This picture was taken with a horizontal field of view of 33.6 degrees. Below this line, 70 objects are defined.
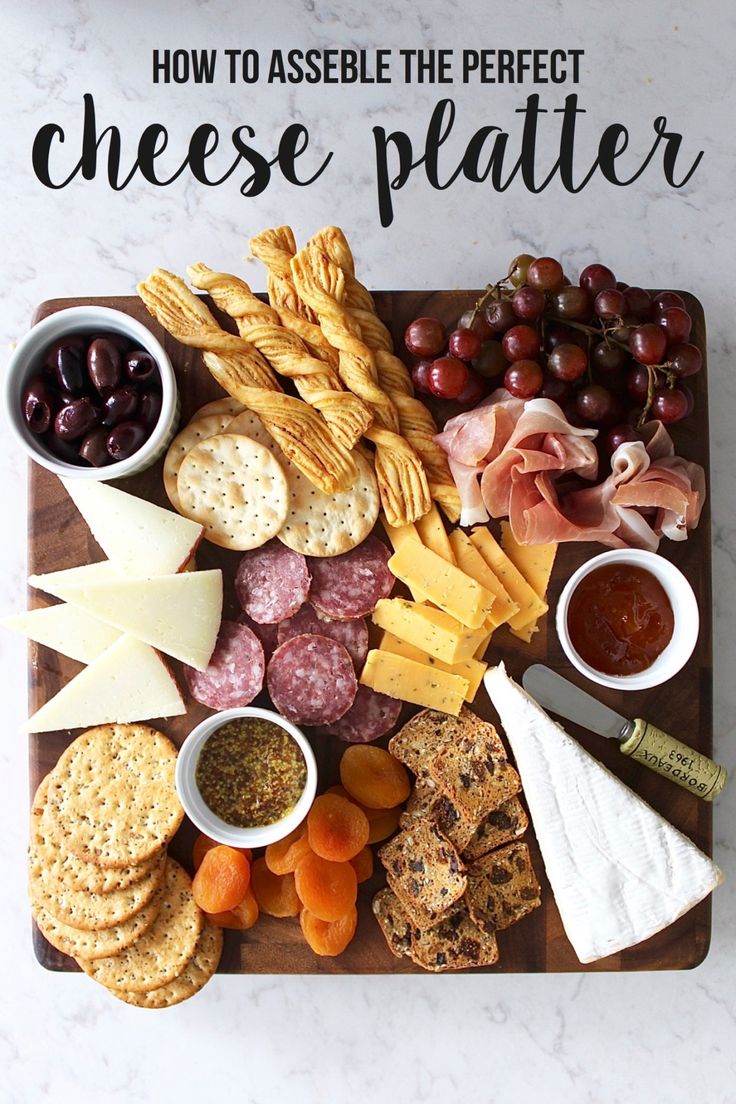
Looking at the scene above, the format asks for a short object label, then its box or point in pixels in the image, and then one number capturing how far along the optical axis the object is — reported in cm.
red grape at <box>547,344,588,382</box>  60
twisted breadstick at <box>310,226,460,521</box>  63
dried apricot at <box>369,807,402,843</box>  63
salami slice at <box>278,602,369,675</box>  64
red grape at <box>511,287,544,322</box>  60
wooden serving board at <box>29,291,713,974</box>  64
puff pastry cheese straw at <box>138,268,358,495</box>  61
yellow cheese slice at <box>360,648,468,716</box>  63
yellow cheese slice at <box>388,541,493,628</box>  62
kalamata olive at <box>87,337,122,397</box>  59
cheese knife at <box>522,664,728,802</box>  62
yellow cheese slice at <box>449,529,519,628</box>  63
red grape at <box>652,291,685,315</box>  62
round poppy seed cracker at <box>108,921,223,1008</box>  63
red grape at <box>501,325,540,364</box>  60
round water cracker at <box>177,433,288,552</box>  62
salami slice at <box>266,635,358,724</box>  62
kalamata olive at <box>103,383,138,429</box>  59
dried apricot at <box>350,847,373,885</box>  63
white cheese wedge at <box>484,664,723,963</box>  62
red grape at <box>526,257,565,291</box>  60
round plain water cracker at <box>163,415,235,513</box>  63
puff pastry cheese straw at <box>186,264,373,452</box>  61
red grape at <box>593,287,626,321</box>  60
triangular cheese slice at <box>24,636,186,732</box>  63
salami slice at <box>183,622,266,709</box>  63
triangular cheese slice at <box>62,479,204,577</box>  62
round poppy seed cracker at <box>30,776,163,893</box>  62
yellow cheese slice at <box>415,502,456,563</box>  63
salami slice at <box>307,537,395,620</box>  63
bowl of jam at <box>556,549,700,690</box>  62
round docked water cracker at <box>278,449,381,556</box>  63
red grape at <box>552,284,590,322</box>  60
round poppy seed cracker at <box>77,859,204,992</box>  63
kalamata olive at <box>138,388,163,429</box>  60
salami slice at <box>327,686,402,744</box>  63
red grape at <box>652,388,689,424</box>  61
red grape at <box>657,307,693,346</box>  61
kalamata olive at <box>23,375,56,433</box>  59
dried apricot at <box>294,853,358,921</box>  61
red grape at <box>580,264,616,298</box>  62
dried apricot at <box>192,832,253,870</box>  63
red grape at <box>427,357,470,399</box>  61
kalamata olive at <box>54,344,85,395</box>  59
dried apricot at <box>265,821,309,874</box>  62
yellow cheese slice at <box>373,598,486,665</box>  63
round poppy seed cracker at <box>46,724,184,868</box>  62
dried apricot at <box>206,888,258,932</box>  63
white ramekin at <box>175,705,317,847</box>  60
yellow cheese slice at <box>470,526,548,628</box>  63
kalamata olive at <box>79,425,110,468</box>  59
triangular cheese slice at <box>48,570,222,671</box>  62
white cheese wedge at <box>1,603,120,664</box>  63
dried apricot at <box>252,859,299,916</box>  63
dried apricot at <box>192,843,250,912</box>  61
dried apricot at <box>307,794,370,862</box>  61
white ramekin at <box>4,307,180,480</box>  59
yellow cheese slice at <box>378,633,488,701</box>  63
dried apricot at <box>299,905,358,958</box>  62
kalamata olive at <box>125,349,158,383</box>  60
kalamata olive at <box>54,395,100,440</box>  59
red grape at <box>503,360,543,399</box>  61
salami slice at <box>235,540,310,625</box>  63
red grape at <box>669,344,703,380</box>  61
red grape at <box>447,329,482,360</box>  61
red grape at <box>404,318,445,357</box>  62
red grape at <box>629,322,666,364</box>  60
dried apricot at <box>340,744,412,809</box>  62
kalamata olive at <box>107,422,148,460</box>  59
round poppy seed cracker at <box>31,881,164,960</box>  62
